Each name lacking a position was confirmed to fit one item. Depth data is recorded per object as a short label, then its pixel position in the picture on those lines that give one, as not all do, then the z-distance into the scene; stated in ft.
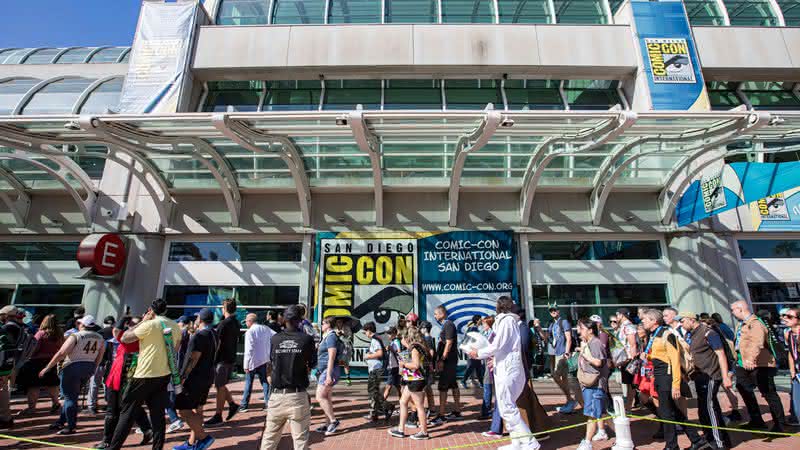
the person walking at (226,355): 19.56
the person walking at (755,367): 17.92
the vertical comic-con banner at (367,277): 35.50
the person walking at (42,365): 21.79
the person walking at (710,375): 16.34
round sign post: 32.99
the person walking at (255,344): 21.21
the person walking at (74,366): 19.16
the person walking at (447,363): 21.22
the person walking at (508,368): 15.56
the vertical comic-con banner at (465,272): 35.55
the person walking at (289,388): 13.05
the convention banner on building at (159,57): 38.09
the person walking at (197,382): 16.10
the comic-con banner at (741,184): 27.70
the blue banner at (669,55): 37.93
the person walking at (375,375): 21.27
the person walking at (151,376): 14.62
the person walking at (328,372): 18.86
